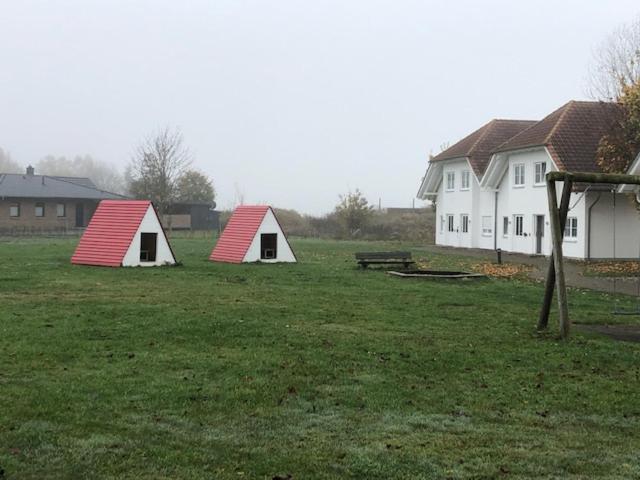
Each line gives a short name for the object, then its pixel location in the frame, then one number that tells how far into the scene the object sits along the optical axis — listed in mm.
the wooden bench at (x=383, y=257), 25516
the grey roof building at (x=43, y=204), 64250
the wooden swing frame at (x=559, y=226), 11477
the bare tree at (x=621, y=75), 32169
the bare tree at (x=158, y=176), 69312
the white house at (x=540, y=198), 33750
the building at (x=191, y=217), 76500
